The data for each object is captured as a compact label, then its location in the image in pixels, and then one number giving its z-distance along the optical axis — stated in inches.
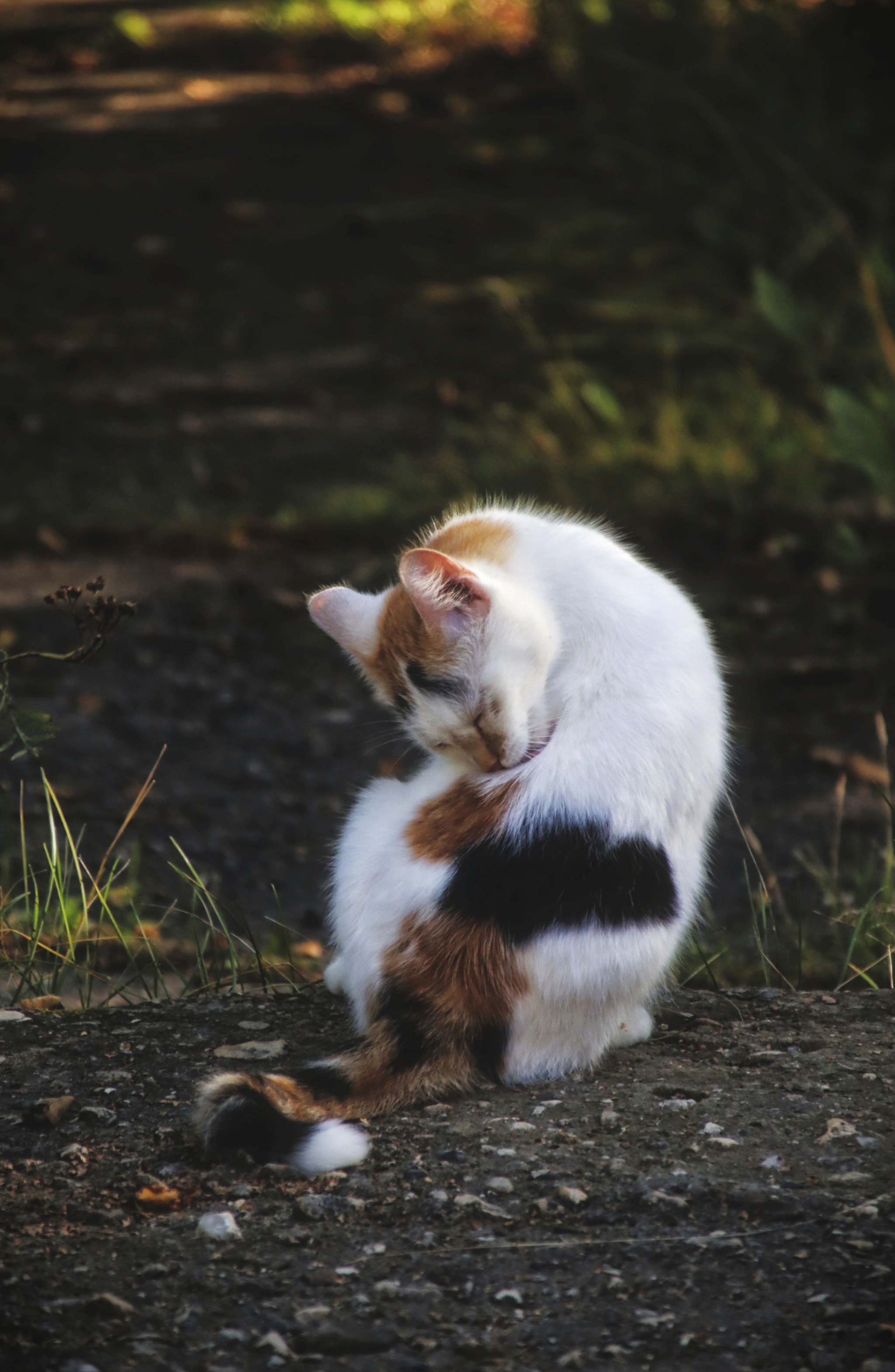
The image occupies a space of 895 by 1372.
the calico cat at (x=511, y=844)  186.5
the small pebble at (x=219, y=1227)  167.0
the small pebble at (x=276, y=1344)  147.8
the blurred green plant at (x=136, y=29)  1106.7
